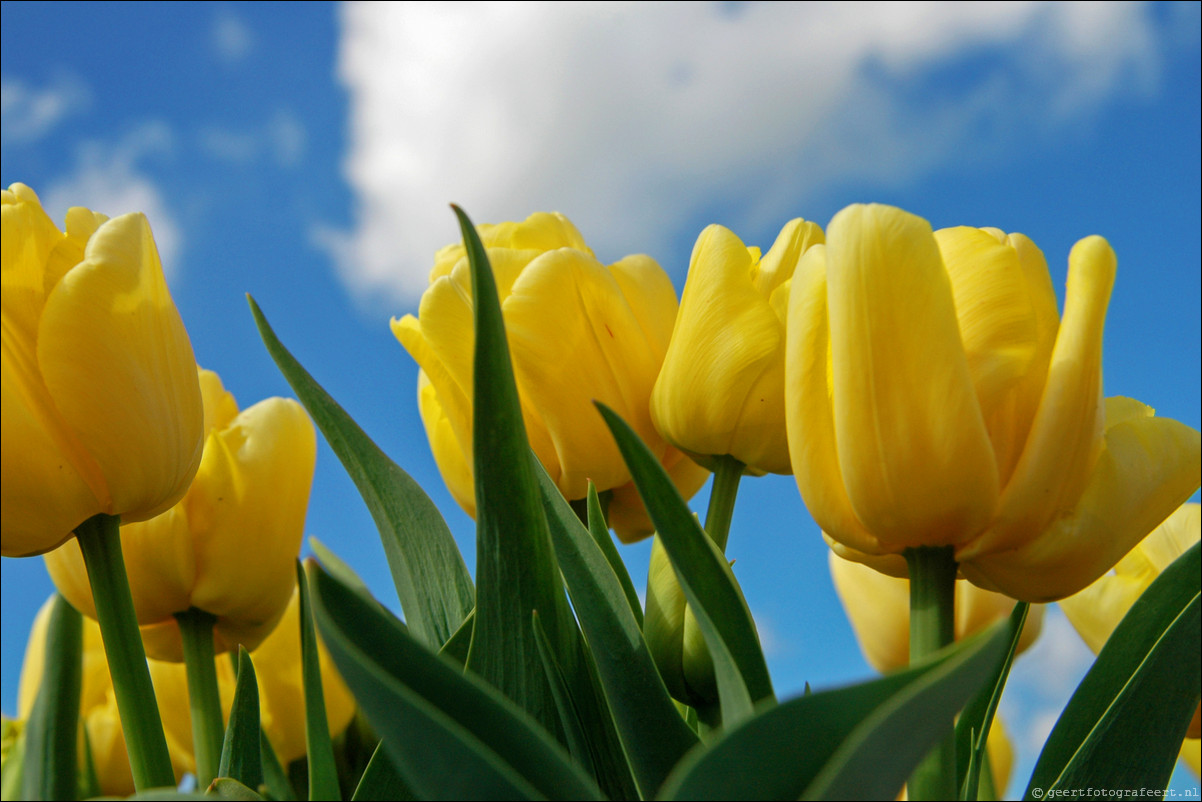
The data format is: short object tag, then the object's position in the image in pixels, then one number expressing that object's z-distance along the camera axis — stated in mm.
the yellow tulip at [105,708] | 935
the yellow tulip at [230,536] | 615
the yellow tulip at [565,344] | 572
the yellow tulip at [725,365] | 537
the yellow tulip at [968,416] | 380
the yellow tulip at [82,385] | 406
